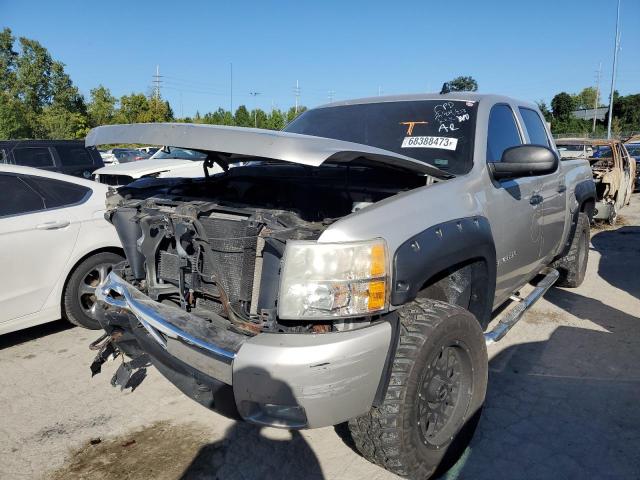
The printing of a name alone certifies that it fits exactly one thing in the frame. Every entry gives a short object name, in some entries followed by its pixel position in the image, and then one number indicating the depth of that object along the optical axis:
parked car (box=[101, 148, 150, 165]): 23.70
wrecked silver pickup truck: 2.11
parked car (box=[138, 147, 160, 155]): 25.88
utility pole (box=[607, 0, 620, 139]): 27.55
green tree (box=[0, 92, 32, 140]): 35.44
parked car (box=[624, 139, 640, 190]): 17.12
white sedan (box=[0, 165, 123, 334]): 4.07
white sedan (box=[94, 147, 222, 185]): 9.16
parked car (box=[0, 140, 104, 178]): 10.54
